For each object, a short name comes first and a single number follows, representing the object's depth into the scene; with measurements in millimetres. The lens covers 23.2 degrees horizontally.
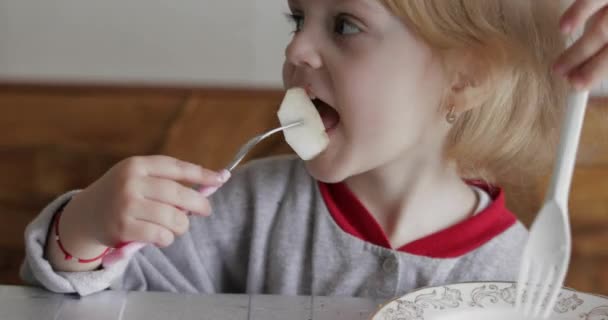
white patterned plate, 796
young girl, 796
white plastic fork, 731
